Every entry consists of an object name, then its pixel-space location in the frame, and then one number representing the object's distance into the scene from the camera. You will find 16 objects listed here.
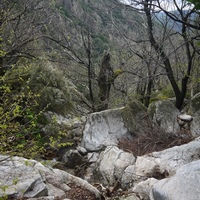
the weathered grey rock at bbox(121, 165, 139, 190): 4.73
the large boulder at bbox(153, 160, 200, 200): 2.56
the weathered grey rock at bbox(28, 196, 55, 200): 3.38
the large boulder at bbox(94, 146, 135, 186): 5.31
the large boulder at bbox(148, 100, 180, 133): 7.51
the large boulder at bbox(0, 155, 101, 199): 3.47
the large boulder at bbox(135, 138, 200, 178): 4.74
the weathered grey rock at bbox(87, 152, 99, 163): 6.99
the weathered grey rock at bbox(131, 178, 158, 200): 3.88
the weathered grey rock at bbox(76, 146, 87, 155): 7.38
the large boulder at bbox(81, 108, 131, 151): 7.66
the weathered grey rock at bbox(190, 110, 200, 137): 6.95
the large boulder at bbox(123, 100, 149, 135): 7.78
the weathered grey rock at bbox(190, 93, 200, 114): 7.87
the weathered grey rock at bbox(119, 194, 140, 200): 3.60
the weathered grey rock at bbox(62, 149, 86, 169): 6.72
